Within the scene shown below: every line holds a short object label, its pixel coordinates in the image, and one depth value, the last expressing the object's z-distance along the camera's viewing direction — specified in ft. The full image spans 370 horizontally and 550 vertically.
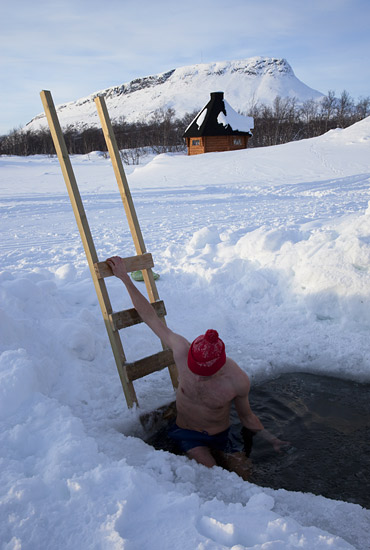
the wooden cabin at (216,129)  103.14
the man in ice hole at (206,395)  9.42
